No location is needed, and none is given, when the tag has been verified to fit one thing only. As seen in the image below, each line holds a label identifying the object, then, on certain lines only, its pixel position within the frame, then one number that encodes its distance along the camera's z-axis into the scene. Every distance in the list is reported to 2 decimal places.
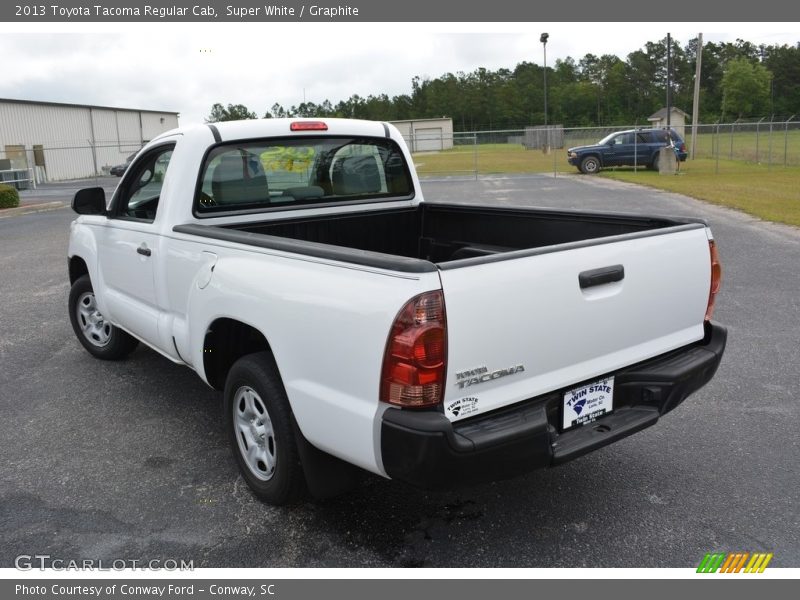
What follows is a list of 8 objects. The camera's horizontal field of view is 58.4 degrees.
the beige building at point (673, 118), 52.19
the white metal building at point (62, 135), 39.06
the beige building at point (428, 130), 52.53
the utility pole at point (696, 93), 30.39
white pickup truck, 2.65
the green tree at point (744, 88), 81.19
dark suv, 28.34
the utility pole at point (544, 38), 53.86
